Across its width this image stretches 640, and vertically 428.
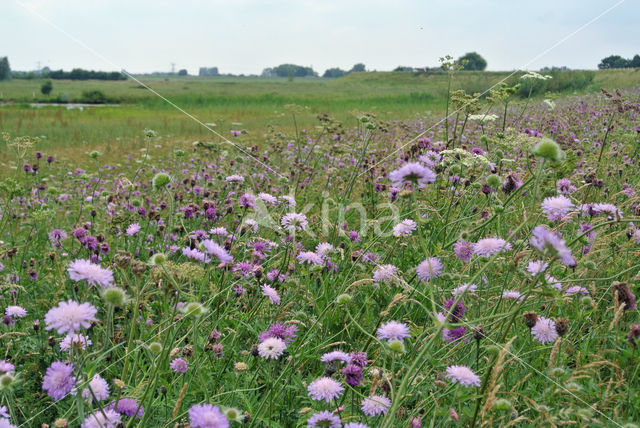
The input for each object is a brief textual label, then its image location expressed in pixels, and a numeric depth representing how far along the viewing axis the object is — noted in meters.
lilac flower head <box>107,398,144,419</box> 0.65
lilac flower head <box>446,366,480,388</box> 0.64
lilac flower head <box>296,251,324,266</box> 0.88
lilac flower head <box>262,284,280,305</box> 0.81
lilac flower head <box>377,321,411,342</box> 0.69
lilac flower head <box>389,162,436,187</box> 0.61
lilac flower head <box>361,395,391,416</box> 0.65
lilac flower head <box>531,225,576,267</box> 0.55
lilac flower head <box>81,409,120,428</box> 0.59
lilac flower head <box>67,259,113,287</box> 0.57
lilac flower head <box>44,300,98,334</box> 0.54
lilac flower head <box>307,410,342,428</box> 0.60
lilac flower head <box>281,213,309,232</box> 0.88
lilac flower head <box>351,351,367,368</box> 0.67
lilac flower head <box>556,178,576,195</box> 1.12
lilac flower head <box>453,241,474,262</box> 0.81
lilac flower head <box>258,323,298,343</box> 0.71
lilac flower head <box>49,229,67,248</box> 1.17
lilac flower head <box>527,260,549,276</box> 0.76
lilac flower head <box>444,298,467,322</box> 0.74
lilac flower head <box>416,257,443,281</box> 0.76
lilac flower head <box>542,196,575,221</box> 0.71
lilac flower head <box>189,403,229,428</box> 0.53
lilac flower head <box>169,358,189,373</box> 0.70
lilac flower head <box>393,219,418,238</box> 0.86
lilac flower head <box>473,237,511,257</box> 0.76
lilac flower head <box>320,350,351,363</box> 0.66
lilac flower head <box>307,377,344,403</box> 0.65
